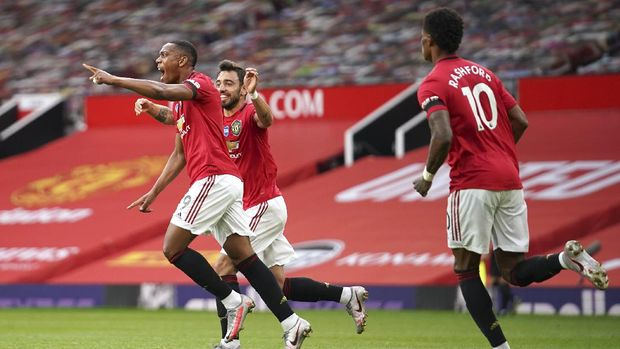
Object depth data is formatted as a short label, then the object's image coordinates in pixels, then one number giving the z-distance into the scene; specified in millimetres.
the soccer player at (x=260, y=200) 19875
